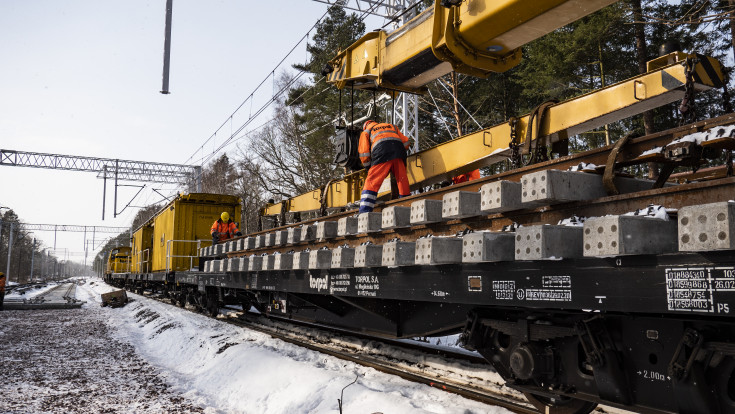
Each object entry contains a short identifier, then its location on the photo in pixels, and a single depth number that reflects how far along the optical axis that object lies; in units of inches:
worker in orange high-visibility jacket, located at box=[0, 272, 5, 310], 706.9
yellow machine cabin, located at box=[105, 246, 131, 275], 1395.7
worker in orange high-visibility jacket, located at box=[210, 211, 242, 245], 530.4
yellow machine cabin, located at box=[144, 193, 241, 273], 611.5
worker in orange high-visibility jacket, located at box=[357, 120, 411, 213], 243.1
